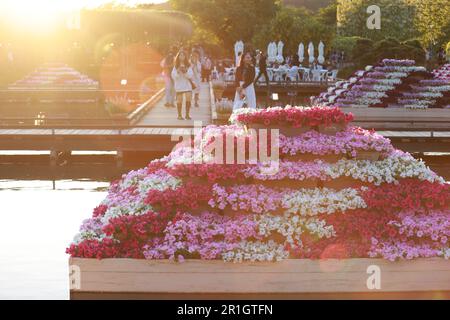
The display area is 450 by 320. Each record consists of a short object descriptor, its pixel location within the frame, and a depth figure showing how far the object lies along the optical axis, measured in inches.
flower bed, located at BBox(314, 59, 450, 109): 1503.4
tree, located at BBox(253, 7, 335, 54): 3004.4
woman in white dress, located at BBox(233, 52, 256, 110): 1058.1
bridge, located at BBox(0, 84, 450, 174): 1077.8
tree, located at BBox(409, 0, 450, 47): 3826.3
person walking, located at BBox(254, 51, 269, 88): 1284.2
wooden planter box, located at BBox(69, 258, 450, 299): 411.5
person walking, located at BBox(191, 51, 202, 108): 1455.0
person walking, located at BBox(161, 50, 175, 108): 1331.2
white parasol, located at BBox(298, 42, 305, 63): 2598.4
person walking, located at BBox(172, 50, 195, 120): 1119.0
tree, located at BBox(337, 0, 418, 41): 4291.3
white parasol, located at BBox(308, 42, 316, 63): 2572.1
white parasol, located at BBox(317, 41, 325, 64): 2586.1
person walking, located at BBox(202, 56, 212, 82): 2124.0
